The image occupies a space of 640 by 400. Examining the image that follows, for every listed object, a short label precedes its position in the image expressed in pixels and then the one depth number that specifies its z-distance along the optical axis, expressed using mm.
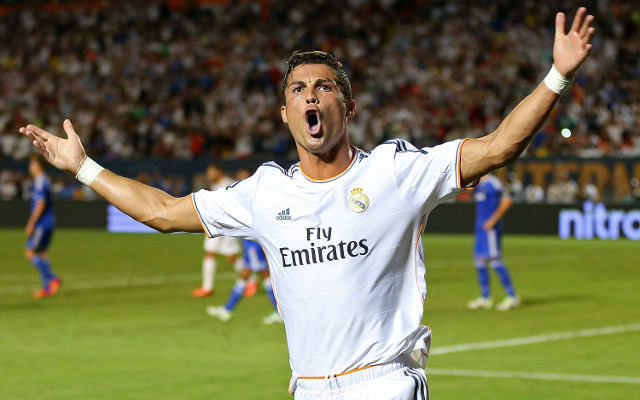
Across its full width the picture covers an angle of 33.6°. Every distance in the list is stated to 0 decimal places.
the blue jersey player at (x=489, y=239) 15633
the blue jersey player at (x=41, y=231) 17656
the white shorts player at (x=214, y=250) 16906
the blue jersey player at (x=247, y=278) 14555
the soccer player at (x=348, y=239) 4250
